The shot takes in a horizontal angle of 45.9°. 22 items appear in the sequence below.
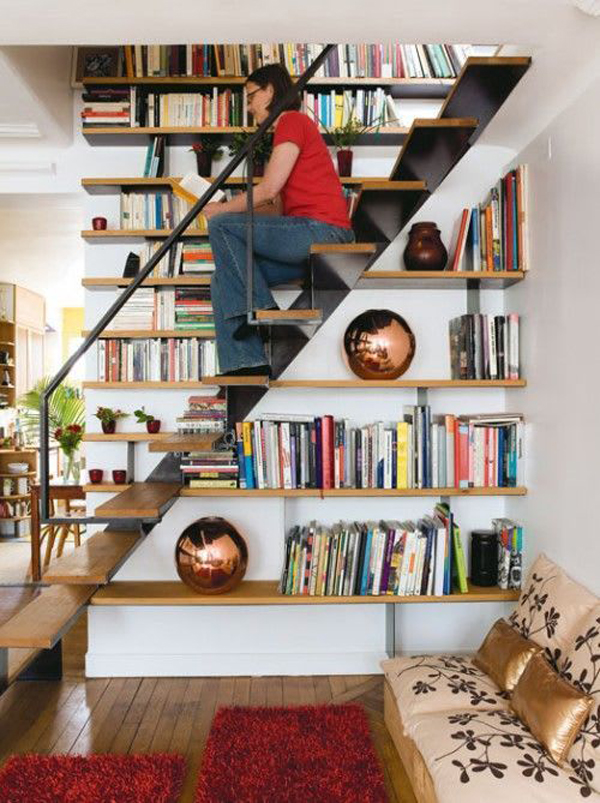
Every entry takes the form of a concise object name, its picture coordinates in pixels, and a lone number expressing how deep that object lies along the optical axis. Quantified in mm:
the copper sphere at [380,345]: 3275
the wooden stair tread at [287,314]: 2527
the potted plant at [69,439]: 5797
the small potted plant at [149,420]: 3377
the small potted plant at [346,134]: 3357
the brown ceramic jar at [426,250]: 3312
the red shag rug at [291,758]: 2348
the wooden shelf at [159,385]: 3309
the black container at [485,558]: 3316
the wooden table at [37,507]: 5004
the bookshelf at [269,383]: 3180
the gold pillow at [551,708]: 2092
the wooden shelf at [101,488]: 3354
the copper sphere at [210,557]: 3160
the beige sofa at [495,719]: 1983
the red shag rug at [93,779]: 2324
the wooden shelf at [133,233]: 3328
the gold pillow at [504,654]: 2533
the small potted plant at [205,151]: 3387
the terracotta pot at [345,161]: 3377
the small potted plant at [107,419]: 3389
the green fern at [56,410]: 7539
